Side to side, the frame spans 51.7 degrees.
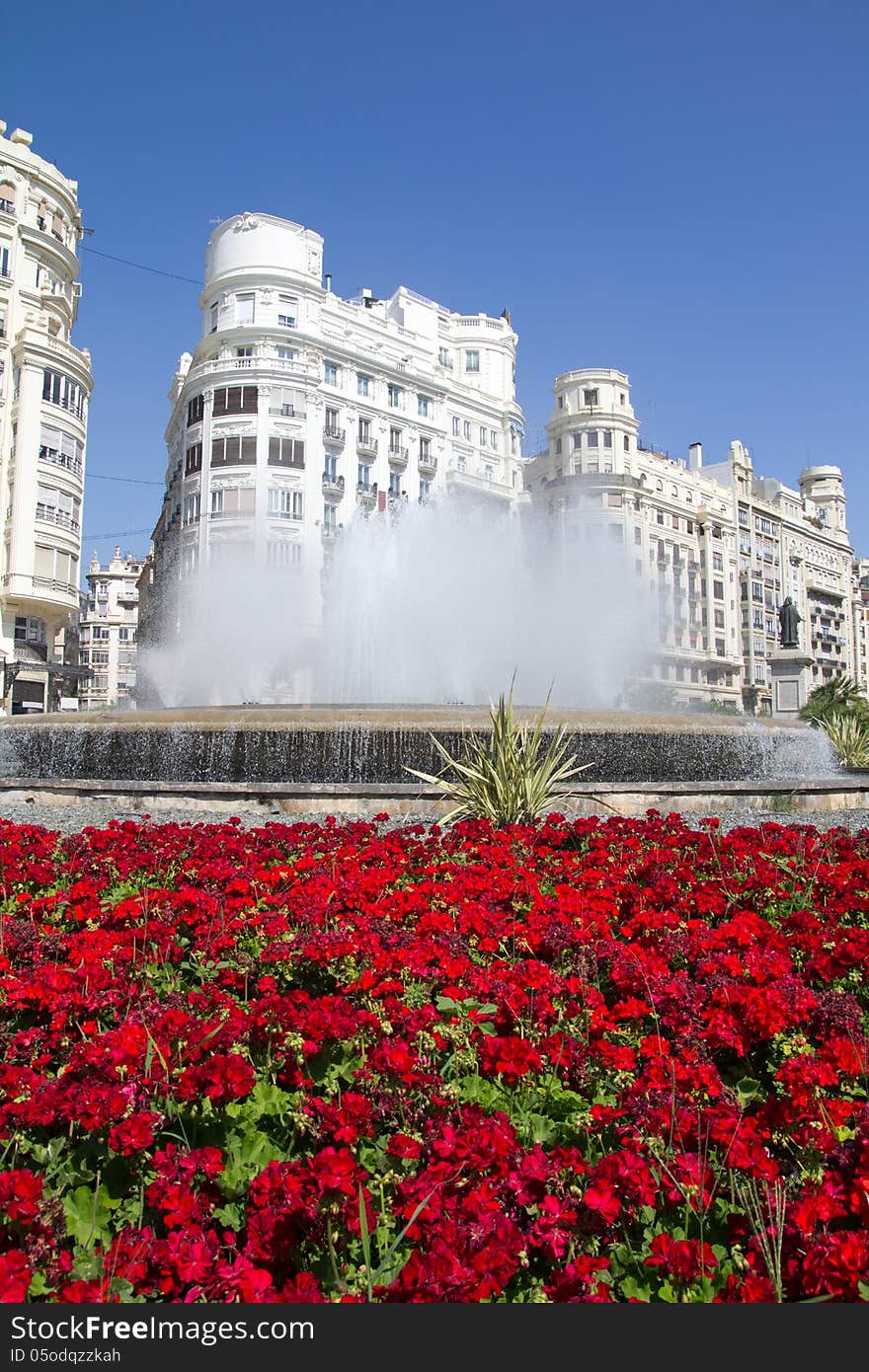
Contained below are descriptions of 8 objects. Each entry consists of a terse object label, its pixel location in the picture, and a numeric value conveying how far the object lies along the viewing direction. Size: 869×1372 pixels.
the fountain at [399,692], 10.41
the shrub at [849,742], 17.77
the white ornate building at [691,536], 64.44
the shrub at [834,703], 23.64
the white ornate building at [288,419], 47.47
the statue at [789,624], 27.34
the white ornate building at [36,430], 40.69
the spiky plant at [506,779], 7.20
